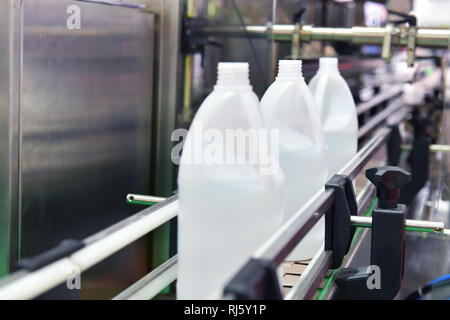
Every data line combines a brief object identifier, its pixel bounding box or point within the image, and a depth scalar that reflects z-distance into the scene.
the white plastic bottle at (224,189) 0.72
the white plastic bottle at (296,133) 1.01
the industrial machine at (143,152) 0.81
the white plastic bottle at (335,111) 1.30
